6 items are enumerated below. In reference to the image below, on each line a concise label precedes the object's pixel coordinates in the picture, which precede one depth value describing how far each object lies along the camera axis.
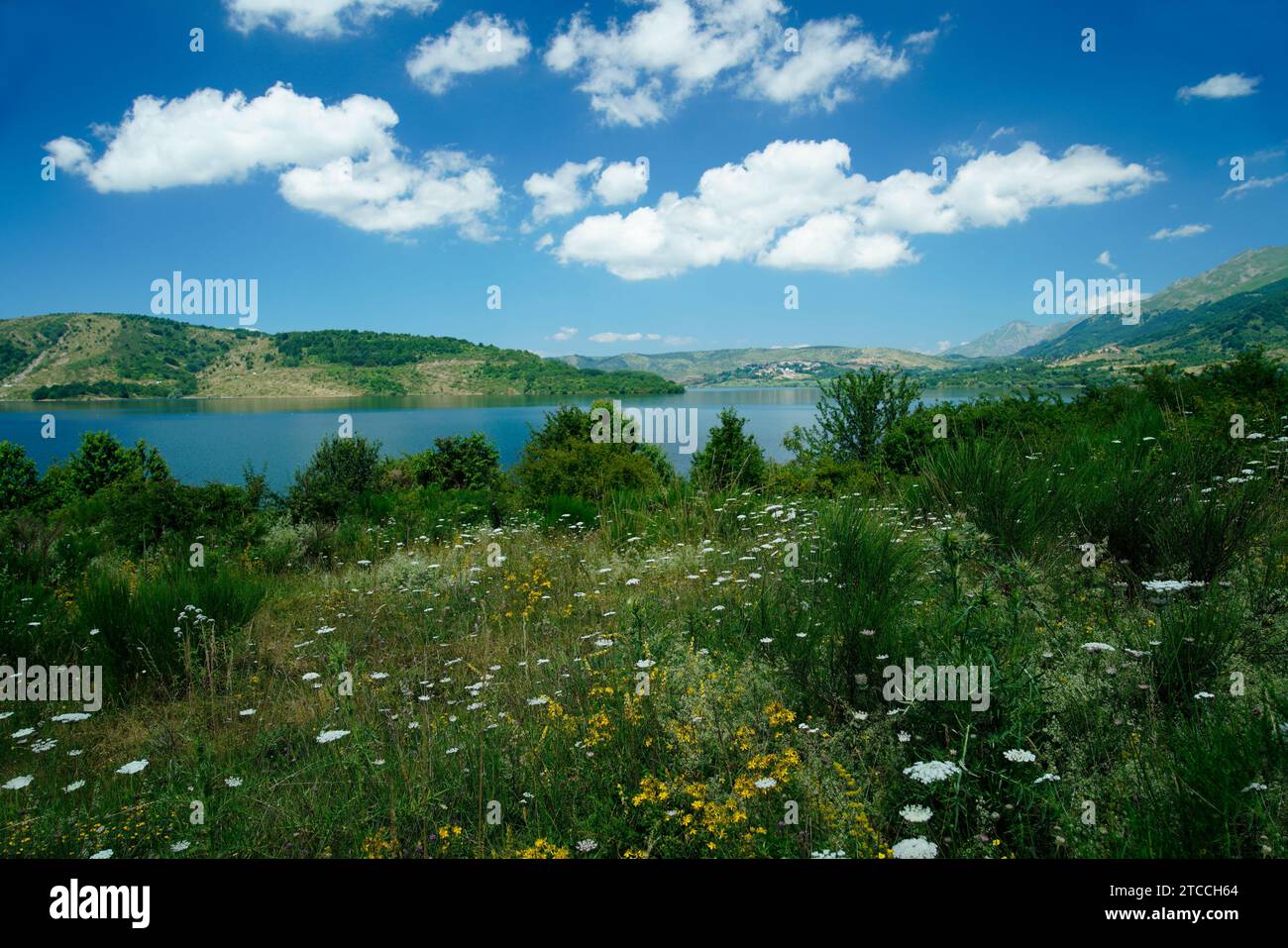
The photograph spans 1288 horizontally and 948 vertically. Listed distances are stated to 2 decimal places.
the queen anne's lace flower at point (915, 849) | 1.70
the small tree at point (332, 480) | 13.25
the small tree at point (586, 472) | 13.32
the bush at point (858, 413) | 19.02
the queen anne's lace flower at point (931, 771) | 1.98
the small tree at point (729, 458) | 11.75
